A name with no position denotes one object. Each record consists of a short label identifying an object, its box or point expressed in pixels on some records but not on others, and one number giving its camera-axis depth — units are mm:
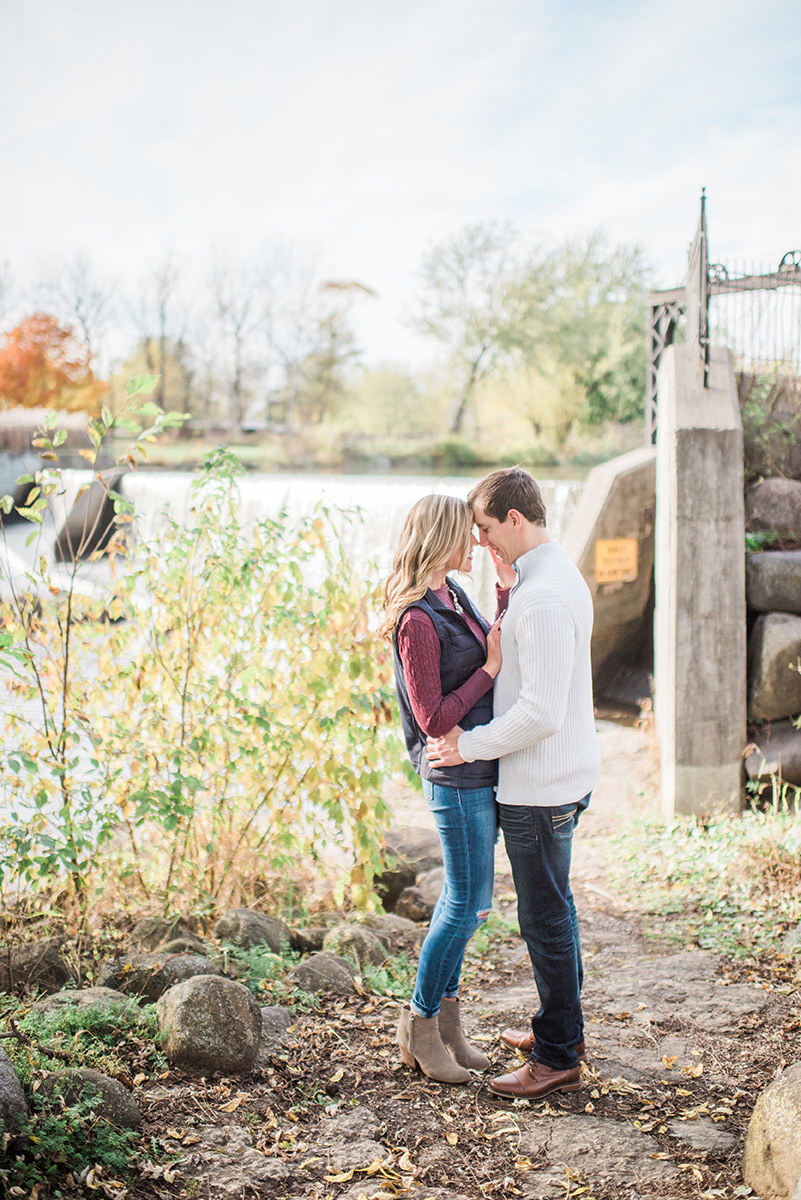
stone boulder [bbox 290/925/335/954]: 3887
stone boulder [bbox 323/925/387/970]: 3680
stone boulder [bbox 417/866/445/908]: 4727
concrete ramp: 8805
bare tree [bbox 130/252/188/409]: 42812
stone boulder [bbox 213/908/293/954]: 3668
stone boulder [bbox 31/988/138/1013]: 2843
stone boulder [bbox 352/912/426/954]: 3969
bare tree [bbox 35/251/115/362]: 40188
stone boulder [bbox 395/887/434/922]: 4613
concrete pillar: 5879
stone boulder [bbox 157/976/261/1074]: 2693
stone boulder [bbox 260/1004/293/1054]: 2917
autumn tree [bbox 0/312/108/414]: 39594
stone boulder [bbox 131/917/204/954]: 3621
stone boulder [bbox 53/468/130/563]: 20484
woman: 2523
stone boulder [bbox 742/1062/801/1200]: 2109
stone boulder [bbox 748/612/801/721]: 6152
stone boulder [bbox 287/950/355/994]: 3380
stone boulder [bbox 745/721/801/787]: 5910
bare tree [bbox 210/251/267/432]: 43156
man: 2432
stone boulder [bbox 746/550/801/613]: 6309
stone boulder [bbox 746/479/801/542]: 6965
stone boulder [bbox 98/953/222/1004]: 3168
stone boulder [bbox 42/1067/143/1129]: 2254
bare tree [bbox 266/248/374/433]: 43250
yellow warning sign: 8820
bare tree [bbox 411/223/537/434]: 37781
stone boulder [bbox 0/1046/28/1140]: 2037
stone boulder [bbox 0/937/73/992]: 3270
